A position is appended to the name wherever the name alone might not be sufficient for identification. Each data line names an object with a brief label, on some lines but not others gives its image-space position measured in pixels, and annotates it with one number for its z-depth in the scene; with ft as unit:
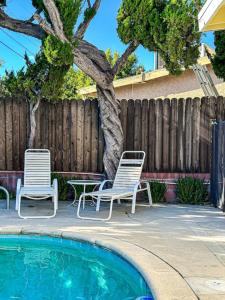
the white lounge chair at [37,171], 19.18
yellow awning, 11.47
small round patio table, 18.78
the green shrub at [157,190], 20.97
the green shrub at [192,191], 20.57
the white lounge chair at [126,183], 17.19
